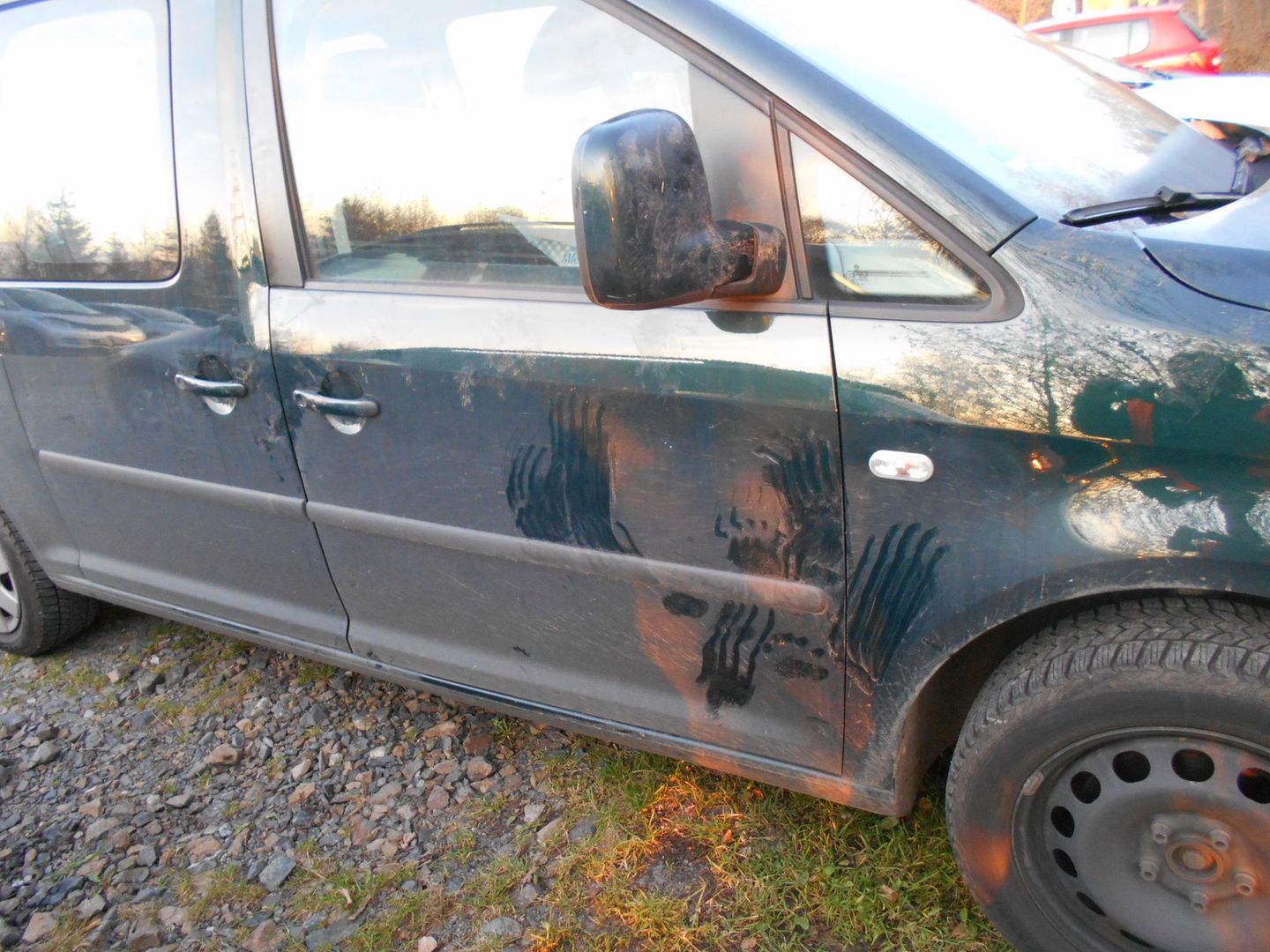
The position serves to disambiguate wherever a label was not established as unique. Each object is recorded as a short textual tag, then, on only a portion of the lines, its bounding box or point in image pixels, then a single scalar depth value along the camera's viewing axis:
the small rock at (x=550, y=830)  2.15
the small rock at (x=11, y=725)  2.77
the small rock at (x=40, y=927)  2.05
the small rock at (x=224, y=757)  2.53
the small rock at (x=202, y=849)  2.24
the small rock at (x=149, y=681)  2.90
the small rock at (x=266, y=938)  1.98
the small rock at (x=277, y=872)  2.14
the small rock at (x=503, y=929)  1.93
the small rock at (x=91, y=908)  2.10
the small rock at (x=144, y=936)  2.01
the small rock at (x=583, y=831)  2.14
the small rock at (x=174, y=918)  2.05
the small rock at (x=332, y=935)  1.97
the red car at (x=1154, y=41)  8.78
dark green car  1.37
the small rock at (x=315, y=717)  2.66
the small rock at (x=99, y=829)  2.32
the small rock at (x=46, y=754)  2.62
